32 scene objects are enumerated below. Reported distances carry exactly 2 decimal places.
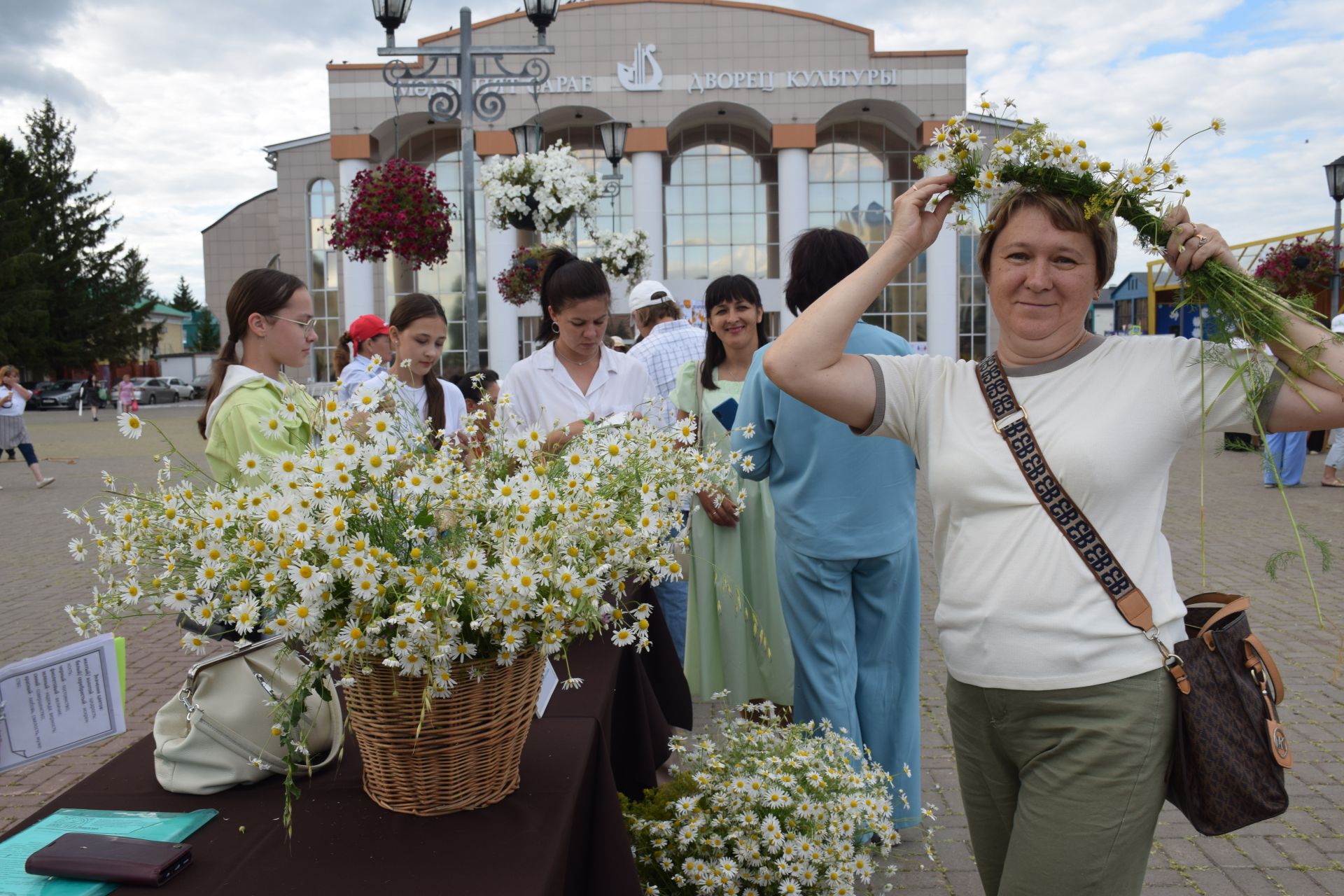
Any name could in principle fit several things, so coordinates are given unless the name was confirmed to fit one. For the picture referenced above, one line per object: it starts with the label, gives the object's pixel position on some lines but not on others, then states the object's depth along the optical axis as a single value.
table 1.65
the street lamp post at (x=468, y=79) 8.24
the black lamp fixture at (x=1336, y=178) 18.52
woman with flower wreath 1.92
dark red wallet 1.62
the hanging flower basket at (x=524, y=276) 10.82
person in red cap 6.32
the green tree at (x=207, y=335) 79.94
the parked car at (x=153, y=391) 48.94
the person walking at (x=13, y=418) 15.72
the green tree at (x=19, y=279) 46.44
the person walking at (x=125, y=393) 33.22
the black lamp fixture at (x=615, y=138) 14.62
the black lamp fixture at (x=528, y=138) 12.05
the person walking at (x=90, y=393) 38.12
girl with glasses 2.94
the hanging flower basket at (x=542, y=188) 9.98
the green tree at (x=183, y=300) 119.75
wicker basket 1.74
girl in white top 5.06
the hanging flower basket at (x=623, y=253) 14.84
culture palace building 30.98
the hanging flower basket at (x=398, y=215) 8.73
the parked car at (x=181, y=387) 53.19
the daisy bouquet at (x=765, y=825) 2.60
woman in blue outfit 3.44
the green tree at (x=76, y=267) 50.69
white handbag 1.93
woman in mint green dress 4.41
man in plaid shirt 4.89
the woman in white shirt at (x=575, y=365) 4.27
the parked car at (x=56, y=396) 44.88
